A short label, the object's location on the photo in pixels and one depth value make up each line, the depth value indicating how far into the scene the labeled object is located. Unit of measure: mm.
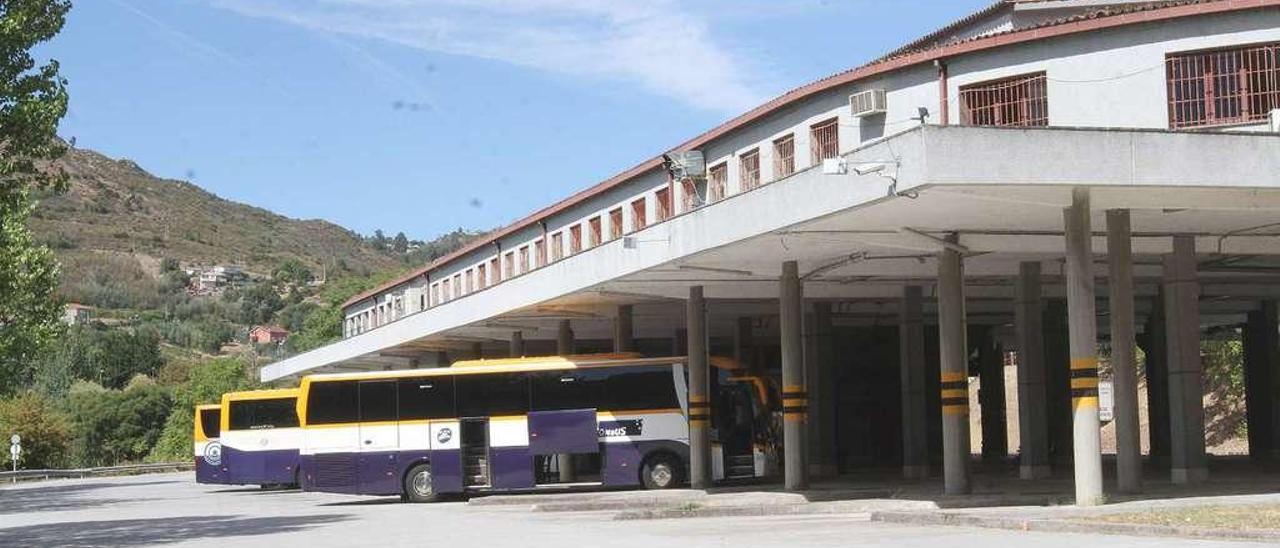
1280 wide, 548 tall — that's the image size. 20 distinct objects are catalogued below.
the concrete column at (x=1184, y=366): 26766
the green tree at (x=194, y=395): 87562
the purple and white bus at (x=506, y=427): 32406
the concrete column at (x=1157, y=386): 40825
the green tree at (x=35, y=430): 76125
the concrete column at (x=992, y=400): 48938
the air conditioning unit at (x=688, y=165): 38406
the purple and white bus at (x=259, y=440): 42594
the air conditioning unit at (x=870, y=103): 32250
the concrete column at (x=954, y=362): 25125
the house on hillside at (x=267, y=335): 151250
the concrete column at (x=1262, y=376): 43281
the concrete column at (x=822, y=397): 39938
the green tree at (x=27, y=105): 26156
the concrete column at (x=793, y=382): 28953
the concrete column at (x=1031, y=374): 31562
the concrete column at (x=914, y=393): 35969
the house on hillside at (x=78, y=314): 137775
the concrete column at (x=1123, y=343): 23234
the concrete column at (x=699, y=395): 31703
